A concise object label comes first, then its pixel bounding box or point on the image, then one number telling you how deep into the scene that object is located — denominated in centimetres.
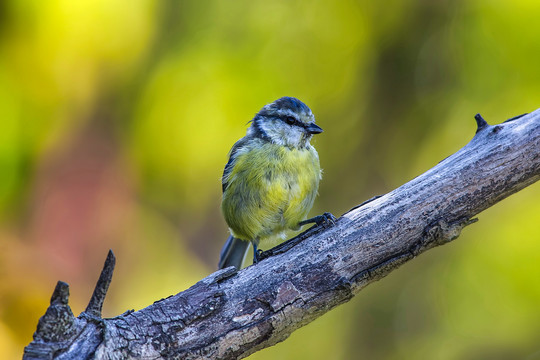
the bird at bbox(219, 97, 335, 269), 392
